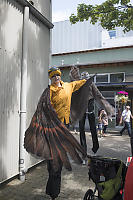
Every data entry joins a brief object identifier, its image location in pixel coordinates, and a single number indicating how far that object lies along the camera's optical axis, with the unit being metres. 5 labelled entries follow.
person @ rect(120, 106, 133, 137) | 9.20
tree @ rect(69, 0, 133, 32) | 6.05
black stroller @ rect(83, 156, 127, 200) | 2.40
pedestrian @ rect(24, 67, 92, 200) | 2.28
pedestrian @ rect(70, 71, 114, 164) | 2.96
